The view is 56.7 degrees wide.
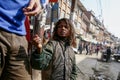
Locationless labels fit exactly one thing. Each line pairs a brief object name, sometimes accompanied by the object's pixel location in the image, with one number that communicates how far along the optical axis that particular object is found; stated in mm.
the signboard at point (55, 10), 3836
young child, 989
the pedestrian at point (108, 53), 11229
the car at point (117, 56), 12477
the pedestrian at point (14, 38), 745
